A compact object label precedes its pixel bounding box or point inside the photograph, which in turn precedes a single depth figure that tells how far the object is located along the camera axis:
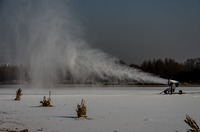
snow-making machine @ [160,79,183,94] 41.99
